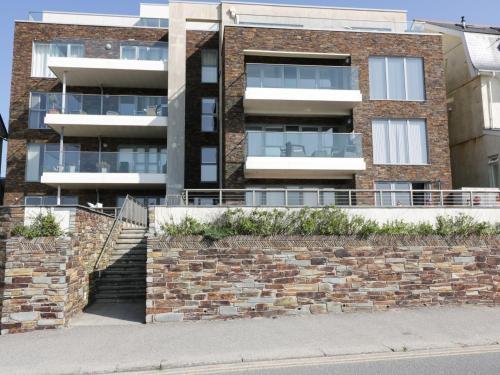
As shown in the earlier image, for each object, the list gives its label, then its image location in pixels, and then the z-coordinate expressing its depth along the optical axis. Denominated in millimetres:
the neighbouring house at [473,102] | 19172
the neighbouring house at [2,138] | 24041
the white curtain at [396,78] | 18812
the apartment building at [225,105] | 17922
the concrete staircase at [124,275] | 11805
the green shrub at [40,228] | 9148
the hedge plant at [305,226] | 10156
